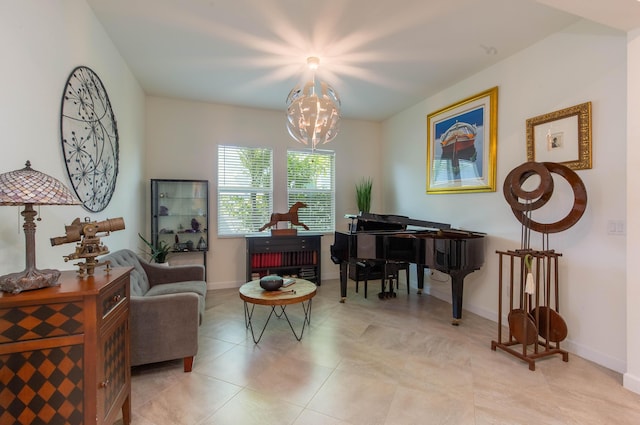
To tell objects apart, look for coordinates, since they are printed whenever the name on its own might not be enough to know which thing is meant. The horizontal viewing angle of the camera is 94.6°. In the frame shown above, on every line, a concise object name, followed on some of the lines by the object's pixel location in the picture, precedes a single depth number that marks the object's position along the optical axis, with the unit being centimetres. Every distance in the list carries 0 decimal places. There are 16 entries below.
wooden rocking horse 481
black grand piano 327
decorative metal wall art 214
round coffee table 270
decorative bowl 292
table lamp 122
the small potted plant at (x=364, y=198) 543
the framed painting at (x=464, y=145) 356
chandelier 312
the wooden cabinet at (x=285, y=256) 468
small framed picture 265
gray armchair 229
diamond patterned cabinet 123
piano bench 436
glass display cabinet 439
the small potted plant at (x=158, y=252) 415
